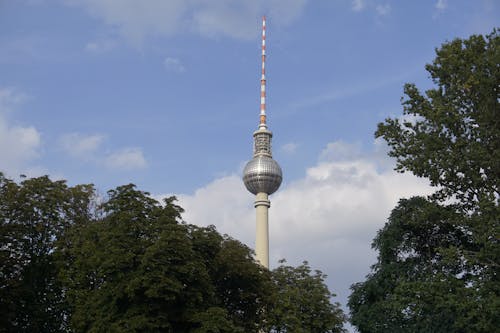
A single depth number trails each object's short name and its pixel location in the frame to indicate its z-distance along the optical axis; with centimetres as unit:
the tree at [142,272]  3378
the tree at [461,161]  3059
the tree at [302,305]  4656
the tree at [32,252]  4062
